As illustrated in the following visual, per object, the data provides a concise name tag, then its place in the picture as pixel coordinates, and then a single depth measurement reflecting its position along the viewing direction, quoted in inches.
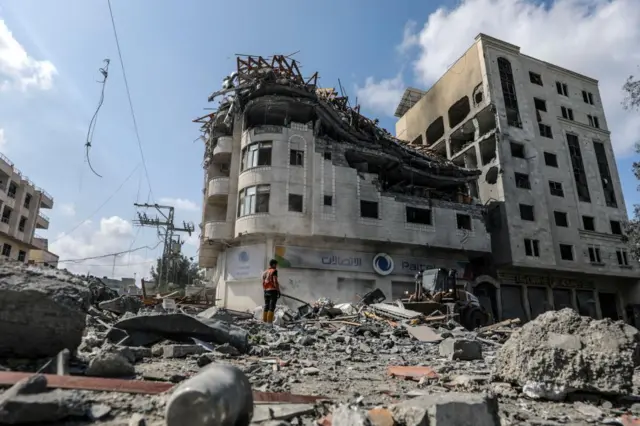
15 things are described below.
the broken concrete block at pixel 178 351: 213.5
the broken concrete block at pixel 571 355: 159.0
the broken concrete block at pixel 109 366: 150.2
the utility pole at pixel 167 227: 1349.7
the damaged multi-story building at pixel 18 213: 1396.4
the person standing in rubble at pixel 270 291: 464.4
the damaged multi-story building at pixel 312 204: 895.1
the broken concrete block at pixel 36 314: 149.8
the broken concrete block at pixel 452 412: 106.0
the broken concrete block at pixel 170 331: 237.3
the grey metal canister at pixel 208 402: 88.8
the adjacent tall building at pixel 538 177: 1129.4
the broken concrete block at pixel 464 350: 281.1
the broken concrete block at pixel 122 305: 362.3
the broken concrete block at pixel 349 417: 98.5
